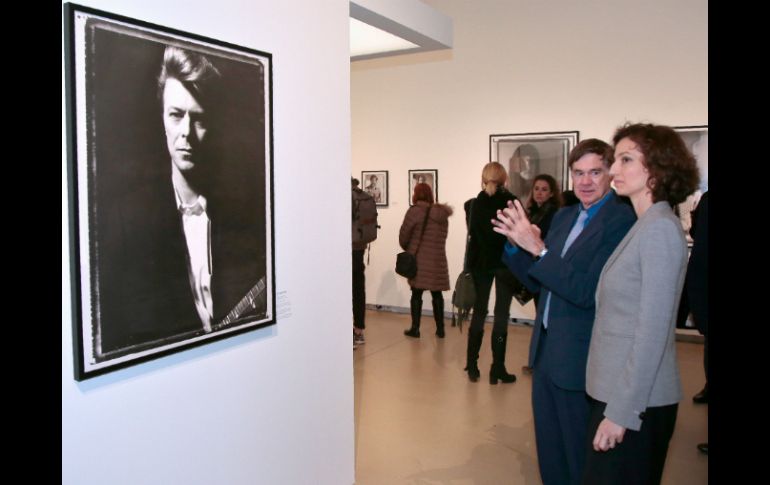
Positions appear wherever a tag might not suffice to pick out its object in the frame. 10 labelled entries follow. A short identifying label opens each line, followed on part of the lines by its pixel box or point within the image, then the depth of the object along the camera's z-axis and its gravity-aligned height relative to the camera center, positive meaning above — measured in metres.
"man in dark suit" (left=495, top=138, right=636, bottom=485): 2.85 -0.39
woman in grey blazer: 2.25 -0.43
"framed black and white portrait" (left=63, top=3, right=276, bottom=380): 2.01 +0.09
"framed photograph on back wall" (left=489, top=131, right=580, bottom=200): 8.71 +0.86
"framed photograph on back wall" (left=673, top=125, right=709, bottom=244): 7.81 +0.86
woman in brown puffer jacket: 7.95 -0.33
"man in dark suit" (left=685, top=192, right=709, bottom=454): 3.54 -0.40
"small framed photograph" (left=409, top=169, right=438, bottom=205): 9.73 +0.58
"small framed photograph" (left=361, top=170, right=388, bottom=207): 10.18 +0.51
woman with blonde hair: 6.12 -0.61
